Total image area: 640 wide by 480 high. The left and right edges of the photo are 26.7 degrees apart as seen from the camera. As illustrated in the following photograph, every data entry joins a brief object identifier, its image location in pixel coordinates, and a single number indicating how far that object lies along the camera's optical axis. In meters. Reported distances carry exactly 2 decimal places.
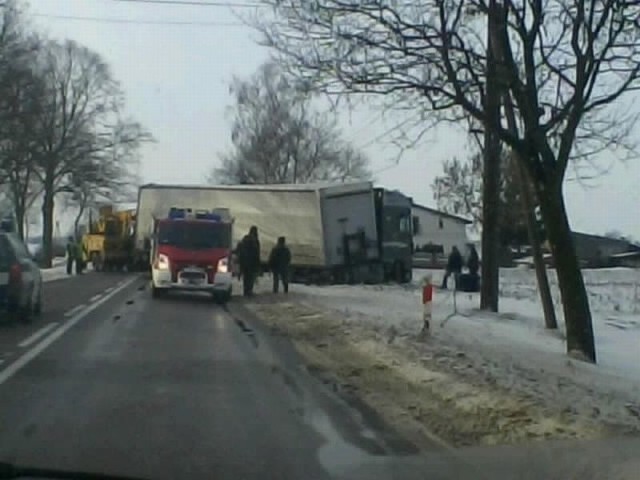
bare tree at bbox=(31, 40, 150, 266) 78.25
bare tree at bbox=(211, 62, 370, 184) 84.06
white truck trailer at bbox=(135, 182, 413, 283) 49.62
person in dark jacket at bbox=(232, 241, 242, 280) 38.16
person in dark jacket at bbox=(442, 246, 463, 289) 49.42
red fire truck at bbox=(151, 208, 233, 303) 34.28
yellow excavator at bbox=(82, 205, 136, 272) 67.56
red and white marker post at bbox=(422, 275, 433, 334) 22.23
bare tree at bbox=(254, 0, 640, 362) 17.70
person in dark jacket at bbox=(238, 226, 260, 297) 37.81
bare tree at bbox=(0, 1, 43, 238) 46.31
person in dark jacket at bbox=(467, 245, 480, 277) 45.48
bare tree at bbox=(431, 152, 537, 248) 86.31
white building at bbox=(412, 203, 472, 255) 126.06
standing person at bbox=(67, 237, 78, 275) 66.38
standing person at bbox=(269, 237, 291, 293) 39.06
